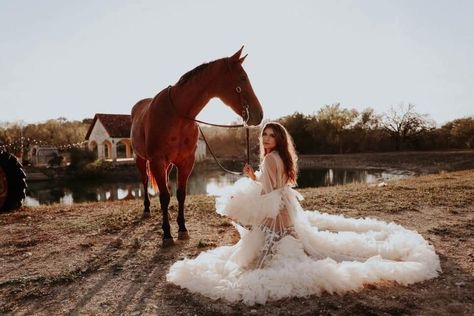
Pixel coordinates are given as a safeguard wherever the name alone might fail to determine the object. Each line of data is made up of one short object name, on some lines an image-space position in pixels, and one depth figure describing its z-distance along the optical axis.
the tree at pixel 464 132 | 39.34
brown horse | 4.50
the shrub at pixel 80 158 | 29.15
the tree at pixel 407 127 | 44.94
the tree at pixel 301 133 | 44.94
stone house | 33.44
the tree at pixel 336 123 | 44.06
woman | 3.03
